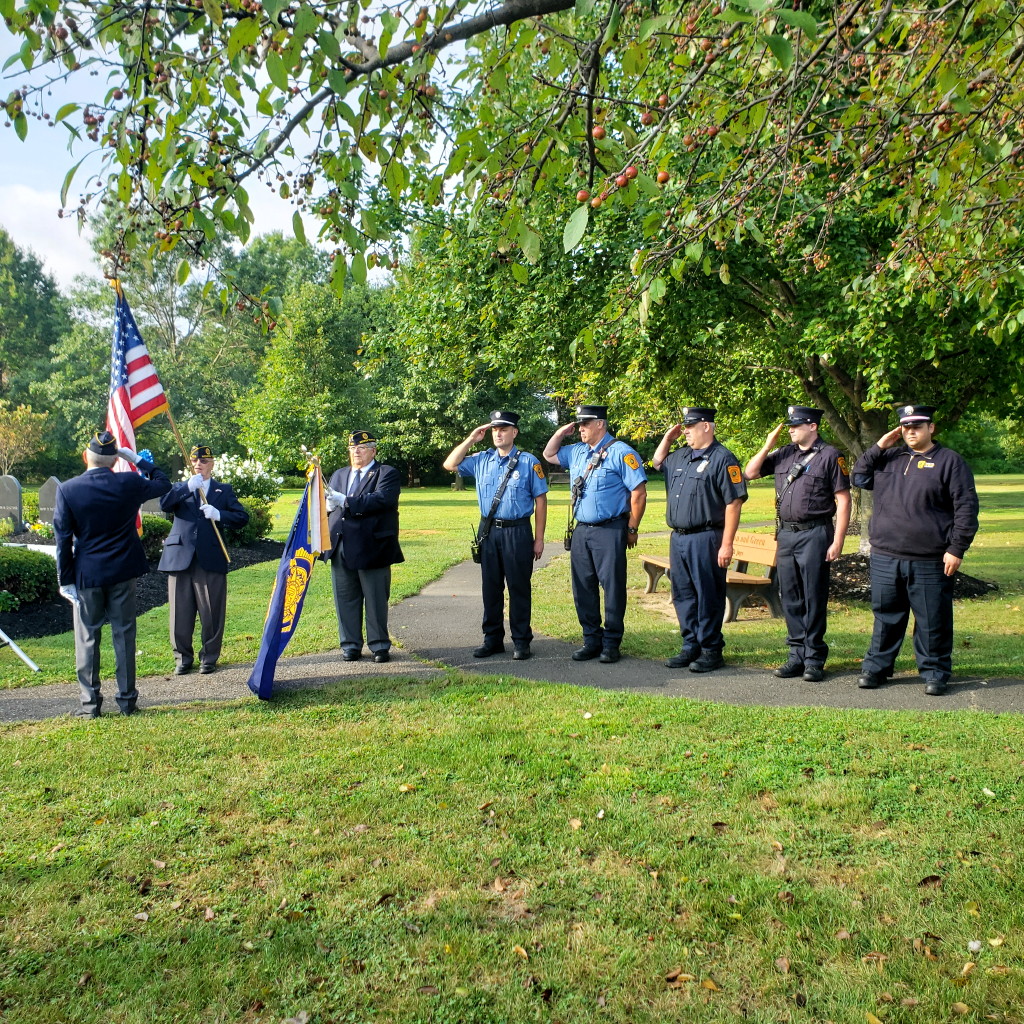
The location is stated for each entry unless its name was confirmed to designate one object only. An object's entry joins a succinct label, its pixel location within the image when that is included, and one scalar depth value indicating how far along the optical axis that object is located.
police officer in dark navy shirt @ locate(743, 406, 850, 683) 7.13
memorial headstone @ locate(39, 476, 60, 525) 17.59
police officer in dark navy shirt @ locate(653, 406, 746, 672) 7.45
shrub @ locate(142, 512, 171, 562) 14.96
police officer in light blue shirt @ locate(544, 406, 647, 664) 7.74
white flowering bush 19.70
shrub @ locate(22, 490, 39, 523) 19.64
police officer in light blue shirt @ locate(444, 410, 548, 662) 7.98
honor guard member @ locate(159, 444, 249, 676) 7.68
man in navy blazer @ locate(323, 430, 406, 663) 7.73
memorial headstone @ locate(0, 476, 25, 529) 17.97
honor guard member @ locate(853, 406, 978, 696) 6.56
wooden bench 10.13
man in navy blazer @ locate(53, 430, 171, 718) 6.29
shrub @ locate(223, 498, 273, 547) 17.41
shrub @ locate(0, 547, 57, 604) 10.55
